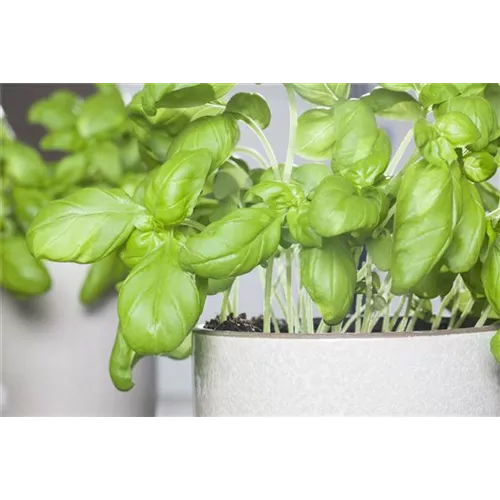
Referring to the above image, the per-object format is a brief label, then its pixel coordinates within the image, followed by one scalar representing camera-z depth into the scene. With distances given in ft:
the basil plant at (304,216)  2.38
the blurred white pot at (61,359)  3.04
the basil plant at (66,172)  3.04
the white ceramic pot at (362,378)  2.47
